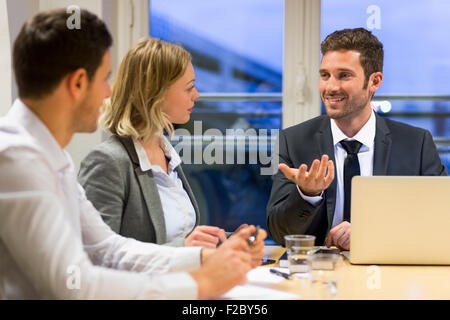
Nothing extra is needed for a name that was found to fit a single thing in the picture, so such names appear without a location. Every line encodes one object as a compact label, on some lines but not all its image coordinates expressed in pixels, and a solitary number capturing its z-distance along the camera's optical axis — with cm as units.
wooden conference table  135
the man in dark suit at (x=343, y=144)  223
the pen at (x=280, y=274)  151
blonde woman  179
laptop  160
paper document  131
